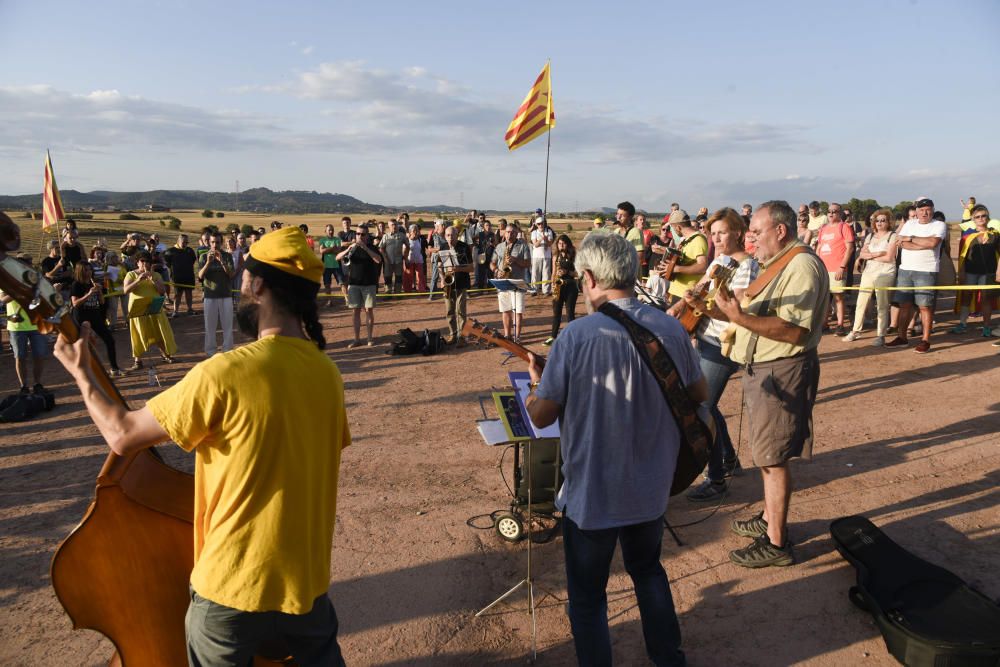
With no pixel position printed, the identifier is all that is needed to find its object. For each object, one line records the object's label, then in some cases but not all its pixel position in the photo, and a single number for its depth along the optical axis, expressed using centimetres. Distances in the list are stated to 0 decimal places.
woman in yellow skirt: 884
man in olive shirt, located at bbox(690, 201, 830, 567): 363
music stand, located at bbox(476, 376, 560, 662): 334
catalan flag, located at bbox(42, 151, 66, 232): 1196
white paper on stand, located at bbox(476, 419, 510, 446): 357
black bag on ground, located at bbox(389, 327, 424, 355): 1011
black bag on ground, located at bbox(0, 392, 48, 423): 713
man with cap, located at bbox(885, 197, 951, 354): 900
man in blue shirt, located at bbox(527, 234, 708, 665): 253
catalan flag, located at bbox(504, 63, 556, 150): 1351
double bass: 225
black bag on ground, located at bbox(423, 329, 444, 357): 1013
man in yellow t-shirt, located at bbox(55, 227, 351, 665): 183
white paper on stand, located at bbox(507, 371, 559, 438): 363
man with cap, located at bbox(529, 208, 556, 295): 1495
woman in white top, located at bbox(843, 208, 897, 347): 938
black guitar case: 300
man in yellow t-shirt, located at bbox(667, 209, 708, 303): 661
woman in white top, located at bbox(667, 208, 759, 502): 486
